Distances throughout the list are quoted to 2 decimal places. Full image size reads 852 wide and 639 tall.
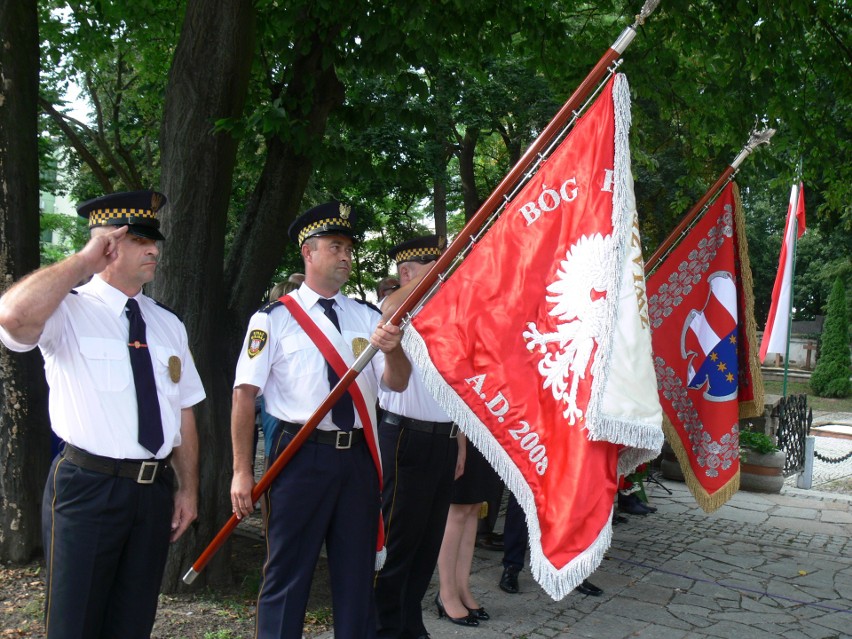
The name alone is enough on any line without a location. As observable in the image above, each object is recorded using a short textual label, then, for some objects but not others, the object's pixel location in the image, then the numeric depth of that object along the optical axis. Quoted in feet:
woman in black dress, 17.37
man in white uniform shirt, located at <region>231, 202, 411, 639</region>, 12.40
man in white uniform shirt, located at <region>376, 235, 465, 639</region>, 15.28
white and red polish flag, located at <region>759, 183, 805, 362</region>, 45.47
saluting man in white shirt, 10.69
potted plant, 34.73
